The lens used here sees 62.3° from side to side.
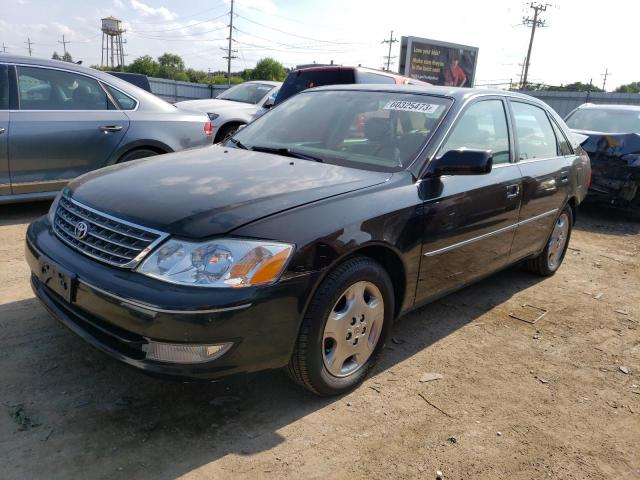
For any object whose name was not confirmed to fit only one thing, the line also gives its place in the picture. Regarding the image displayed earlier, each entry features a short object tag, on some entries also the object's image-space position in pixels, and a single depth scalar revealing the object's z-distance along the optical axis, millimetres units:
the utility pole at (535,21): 49000
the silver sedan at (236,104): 8302
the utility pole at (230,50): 59700
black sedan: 2230
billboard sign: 20828
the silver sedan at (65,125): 5102
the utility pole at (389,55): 64438
